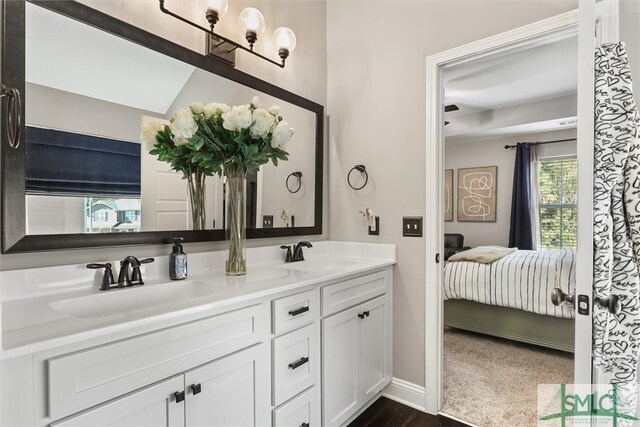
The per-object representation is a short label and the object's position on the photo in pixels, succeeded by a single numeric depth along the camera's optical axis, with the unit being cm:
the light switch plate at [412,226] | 207
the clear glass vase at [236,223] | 162
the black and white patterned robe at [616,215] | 115
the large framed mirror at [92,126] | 119
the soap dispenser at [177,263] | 151
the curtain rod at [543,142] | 516
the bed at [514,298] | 286
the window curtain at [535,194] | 543
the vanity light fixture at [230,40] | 165
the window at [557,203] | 525
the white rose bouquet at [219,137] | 147
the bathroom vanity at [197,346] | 84
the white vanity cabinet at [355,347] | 167
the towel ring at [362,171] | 231
